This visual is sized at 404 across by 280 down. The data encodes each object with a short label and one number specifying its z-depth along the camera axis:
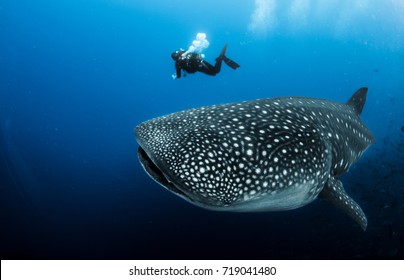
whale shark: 2.50
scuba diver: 10.98
